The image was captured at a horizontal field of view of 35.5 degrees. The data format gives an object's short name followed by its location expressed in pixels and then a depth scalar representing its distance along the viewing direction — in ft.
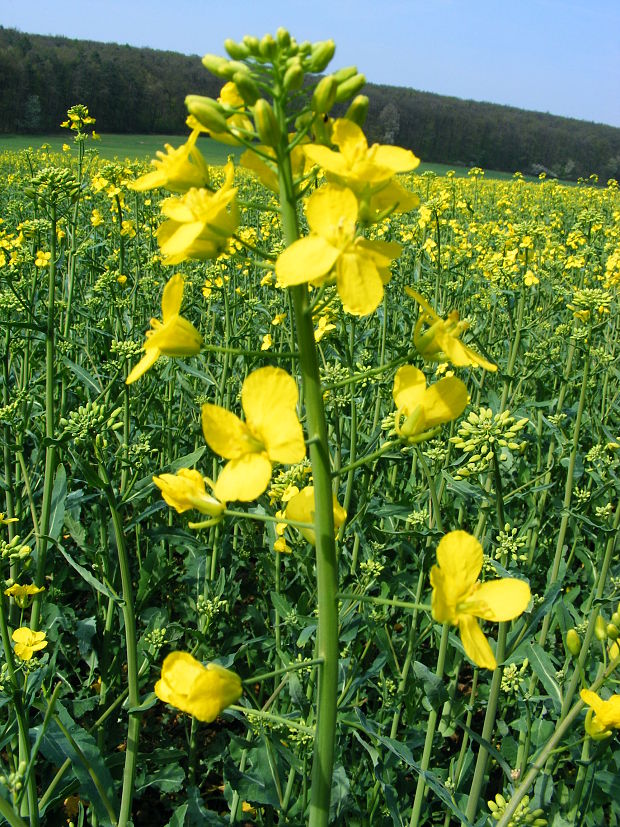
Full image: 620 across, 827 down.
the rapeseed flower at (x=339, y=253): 0.51
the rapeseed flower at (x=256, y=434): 0.53
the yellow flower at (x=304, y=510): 0.62
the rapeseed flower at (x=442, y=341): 0.57
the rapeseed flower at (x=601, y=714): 0.66
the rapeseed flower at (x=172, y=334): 0.57
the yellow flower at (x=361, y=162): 0.52
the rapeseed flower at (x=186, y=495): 0.57
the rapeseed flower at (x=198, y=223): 0.55
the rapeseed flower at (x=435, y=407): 0.57
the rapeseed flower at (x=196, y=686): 0.53
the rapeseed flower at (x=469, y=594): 0.53
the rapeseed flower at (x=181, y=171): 0.56
